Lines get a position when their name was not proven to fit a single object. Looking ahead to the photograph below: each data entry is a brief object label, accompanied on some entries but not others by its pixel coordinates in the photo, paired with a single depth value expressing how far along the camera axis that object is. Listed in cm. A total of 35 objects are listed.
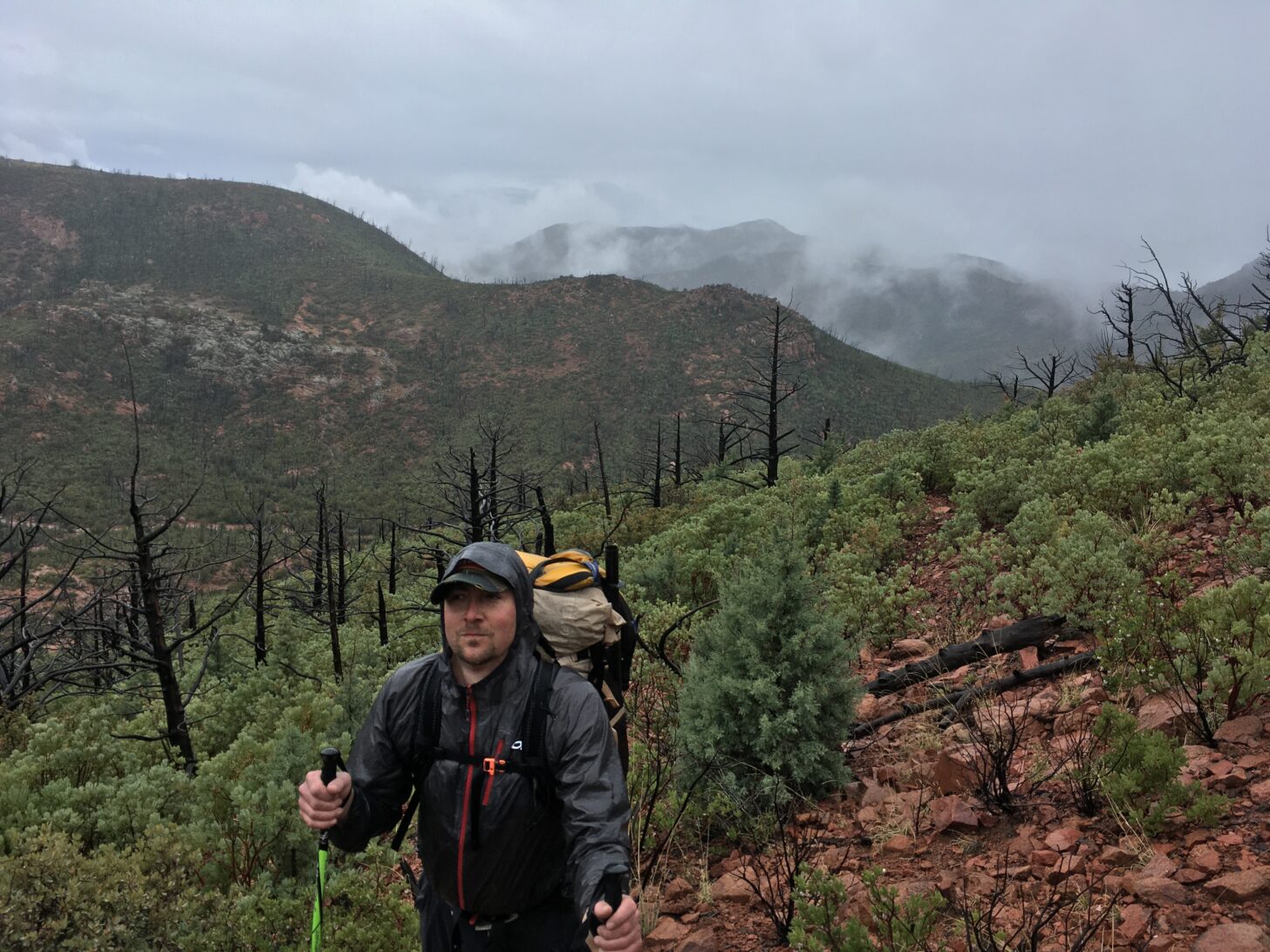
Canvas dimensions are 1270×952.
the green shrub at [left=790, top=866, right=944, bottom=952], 243
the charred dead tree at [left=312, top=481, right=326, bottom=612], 1809
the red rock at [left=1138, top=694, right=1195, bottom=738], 341
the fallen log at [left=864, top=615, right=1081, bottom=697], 519
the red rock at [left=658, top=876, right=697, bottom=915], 343
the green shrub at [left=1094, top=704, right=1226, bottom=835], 274
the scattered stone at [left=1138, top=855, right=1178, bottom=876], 253
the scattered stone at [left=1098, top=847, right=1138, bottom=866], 269
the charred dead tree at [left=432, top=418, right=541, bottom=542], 1084
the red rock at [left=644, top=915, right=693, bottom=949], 316
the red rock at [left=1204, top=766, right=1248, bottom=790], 292
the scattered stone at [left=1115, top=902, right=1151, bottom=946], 230
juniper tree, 407
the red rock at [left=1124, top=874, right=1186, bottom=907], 242
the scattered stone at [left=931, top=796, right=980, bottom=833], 325
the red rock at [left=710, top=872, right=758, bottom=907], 335
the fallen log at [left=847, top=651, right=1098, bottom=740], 449
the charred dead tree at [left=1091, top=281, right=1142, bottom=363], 2272
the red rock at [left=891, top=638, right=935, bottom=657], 621
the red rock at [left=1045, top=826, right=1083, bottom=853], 288
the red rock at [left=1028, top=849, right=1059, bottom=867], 281
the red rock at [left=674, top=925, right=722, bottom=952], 299
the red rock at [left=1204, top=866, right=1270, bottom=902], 234
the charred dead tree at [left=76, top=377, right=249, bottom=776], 700
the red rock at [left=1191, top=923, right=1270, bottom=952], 210
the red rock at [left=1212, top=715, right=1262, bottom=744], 325
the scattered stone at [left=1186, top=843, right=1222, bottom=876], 250
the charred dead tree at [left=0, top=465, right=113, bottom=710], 656
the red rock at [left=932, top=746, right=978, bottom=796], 362
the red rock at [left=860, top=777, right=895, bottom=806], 386
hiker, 201
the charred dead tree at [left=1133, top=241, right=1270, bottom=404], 1240
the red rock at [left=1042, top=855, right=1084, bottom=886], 264
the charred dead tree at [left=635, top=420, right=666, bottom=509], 2306
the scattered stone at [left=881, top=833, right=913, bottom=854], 328
